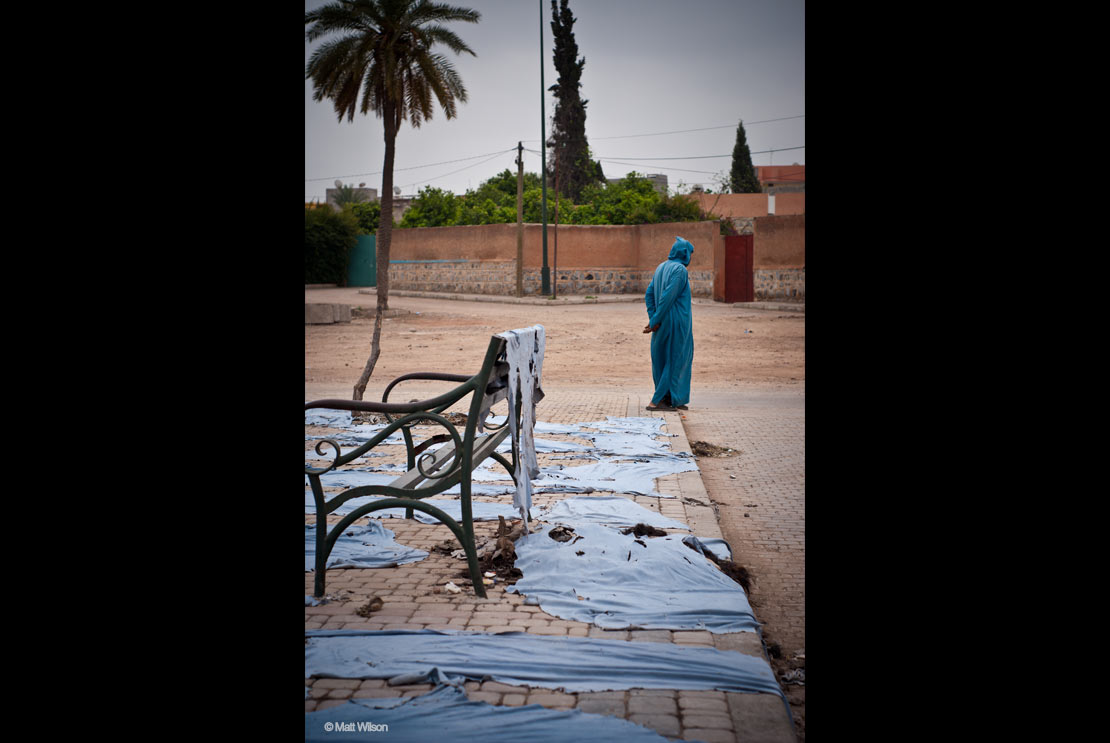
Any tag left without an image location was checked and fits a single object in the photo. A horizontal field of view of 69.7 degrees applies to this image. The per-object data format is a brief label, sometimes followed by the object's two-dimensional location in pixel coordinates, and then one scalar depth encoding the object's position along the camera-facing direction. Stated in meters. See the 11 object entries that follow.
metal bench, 3.32
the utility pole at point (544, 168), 26.43
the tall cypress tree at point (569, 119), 40.03
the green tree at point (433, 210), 35.81
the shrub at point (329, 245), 36.25
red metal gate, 25.83
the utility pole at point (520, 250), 27.97
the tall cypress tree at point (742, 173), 51.12
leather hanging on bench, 3.76
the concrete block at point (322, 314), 19.91
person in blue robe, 8.55
